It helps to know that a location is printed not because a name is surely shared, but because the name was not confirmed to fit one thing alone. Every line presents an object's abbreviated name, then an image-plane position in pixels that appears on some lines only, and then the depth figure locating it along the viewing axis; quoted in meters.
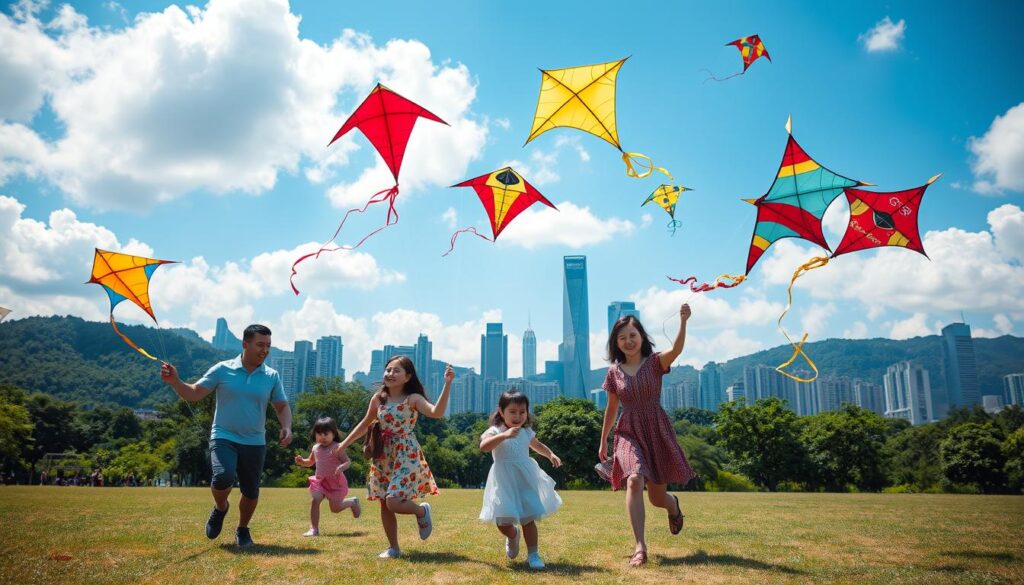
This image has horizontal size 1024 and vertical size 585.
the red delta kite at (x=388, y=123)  9.44
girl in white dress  5.44
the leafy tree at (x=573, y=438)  45.34
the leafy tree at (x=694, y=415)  115.62
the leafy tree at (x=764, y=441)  44.09
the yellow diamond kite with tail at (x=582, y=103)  9.73
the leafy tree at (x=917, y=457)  49.56
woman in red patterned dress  5.86
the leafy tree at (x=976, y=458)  38.75
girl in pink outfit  8.27
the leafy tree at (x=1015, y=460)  36.44
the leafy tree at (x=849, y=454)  43.56
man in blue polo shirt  6.10
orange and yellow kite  9.91
